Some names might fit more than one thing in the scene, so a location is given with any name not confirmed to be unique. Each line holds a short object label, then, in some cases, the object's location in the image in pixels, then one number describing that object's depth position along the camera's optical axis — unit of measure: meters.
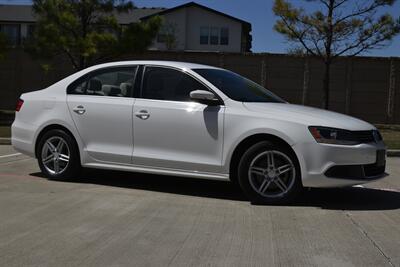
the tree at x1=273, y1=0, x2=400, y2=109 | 22.34
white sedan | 6.23
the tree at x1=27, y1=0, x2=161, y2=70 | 22.31
